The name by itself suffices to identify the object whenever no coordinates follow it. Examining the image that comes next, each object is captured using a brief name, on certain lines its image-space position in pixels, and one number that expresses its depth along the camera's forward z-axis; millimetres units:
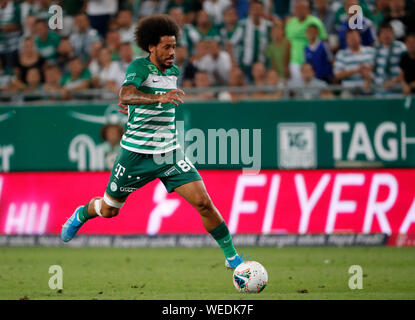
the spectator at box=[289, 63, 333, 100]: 13062
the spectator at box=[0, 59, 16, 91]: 14901
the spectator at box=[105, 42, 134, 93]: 14375
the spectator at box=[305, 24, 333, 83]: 13453
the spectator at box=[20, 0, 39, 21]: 15602
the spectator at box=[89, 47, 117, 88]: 14625
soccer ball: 7859
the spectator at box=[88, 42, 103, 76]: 15016
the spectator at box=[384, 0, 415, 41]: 13086
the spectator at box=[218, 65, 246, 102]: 13562
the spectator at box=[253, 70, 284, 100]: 13554
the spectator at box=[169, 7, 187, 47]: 14812
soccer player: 8047
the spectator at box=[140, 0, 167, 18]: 15791
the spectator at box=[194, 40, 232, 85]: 14305
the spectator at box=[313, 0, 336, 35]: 14398
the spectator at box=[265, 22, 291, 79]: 14281
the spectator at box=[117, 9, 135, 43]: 15398
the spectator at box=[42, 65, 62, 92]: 14667
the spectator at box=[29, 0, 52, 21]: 15431
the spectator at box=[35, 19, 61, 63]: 15141
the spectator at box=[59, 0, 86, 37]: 15625
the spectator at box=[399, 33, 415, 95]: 12828
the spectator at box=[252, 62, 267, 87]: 14086
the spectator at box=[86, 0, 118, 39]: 15961
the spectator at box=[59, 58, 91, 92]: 14586
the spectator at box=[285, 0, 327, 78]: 13984
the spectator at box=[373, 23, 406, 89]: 12963
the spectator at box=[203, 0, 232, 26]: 15477
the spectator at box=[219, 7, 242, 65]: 14773
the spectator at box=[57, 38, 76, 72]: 15203
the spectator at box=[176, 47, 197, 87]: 14117
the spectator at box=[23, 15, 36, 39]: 15297
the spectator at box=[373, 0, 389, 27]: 13648
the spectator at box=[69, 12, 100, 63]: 15414
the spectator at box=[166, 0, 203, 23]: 15394
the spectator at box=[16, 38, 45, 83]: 14977
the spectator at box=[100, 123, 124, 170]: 13469
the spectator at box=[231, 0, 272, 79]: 14602
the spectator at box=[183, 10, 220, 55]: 14883
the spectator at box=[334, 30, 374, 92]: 13008
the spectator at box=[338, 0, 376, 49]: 13087
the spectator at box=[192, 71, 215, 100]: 13828
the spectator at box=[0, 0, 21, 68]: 15273
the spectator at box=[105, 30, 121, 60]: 14969
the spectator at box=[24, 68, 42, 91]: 14789
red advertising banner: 12430
